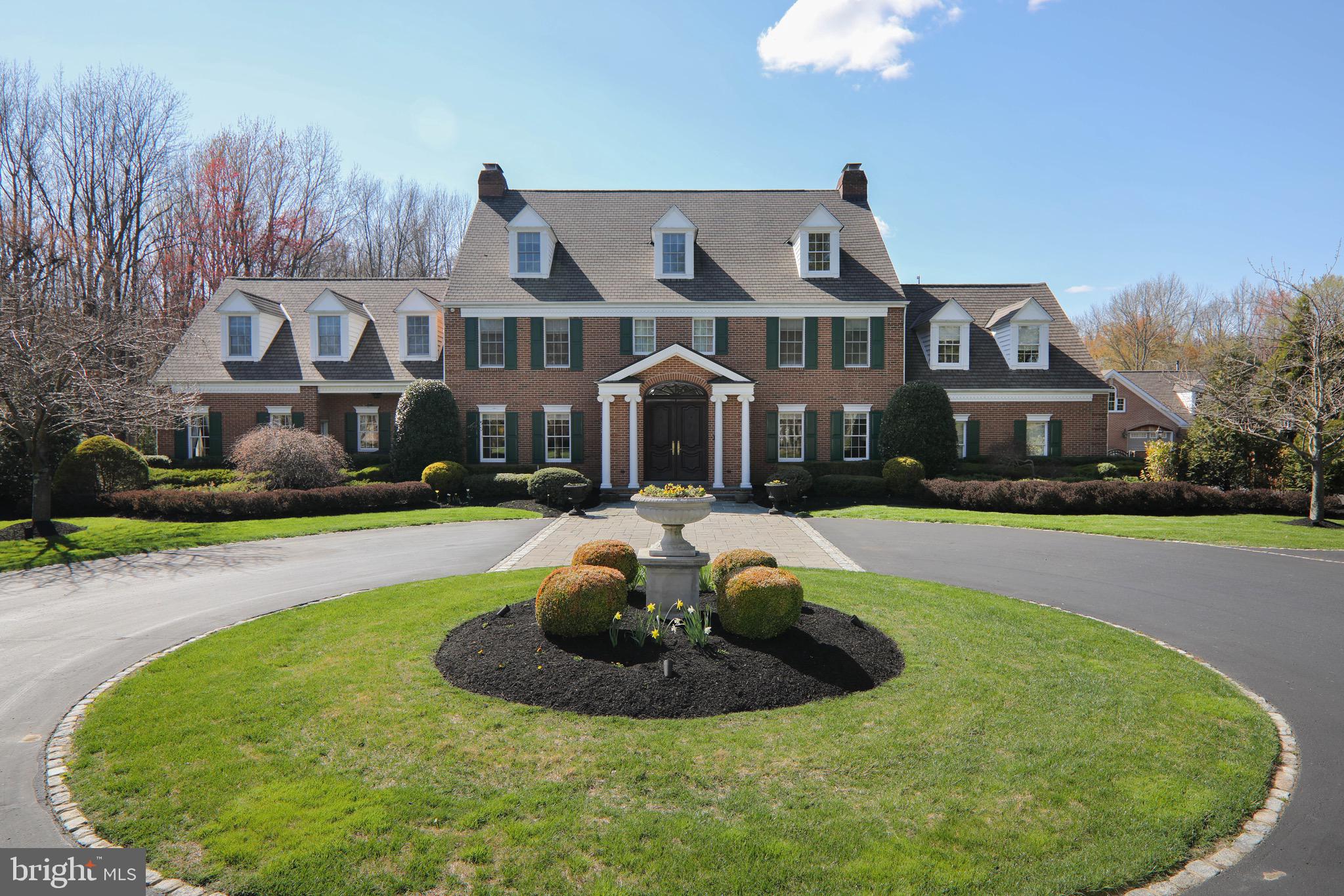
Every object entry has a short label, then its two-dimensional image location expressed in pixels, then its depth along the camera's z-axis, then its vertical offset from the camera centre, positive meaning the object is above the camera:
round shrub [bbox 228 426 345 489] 20.12 -0.47
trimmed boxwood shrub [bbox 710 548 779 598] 8.08 -1.43
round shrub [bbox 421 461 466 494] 21.23 -1.08
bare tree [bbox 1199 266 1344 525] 17.28 +1.29
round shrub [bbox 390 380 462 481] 22.62 +0.36
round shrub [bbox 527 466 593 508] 20.27 -1.26
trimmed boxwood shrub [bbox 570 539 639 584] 8.35 -1.39
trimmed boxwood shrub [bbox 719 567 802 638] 7.09 -1.67
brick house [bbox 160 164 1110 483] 24.22 +2.98
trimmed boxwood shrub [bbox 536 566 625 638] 7.13 -1.66
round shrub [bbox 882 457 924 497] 21.53 -1.18
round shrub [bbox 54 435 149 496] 19.42 -0.70
